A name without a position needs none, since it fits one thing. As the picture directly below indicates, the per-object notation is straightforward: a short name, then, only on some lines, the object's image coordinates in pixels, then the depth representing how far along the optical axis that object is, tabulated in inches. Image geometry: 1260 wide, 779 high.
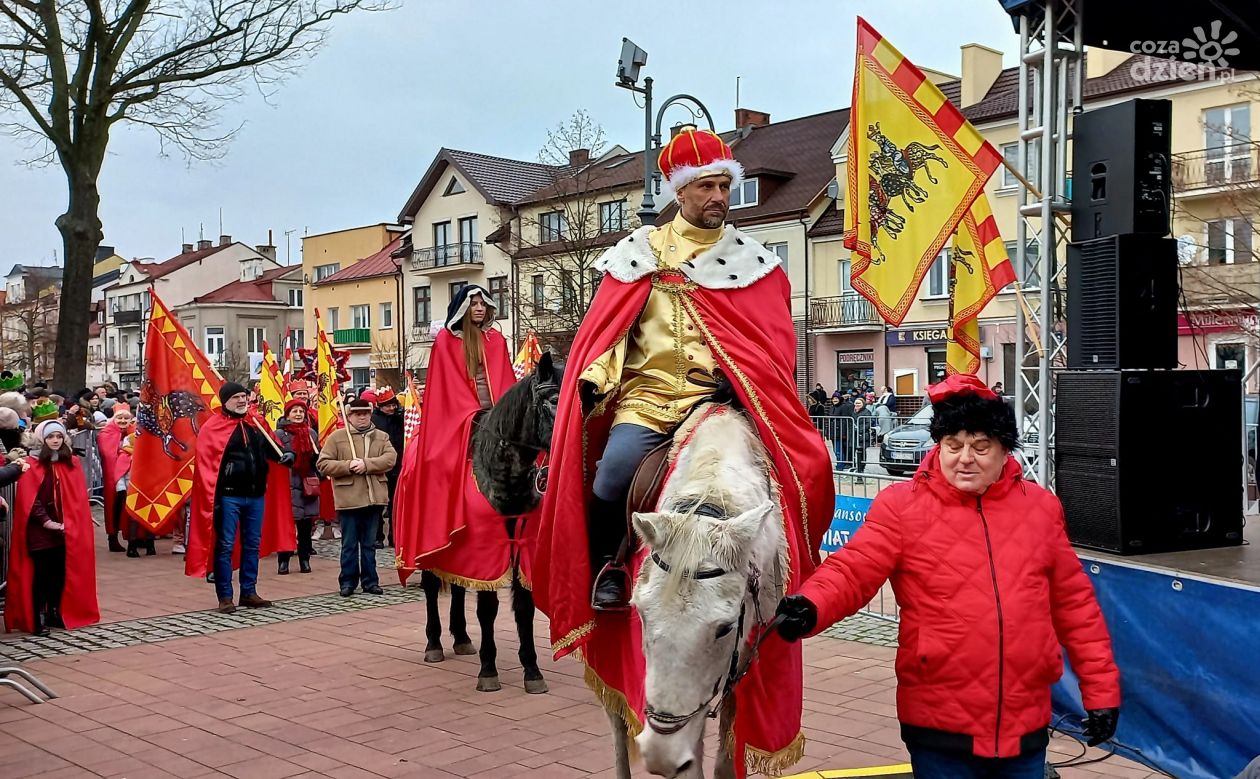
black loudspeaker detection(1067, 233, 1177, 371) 224.7
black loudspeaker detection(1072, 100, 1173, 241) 234.1
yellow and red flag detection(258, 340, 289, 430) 569.3
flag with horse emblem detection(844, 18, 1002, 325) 308.2
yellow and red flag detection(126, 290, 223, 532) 429.4
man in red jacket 127.0
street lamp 555.8
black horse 257.9
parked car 548.7
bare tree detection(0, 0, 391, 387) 727.1
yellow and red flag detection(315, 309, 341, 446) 512.4
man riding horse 154.3
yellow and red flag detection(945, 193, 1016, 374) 321.1
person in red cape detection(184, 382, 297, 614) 375.6
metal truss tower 280.7
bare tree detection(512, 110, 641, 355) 1043.3
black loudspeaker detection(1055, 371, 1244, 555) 213.0
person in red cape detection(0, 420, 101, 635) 333.7
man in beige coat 410.0
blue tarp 177.0
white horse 118.0
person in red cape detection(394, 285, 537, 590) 282.0
